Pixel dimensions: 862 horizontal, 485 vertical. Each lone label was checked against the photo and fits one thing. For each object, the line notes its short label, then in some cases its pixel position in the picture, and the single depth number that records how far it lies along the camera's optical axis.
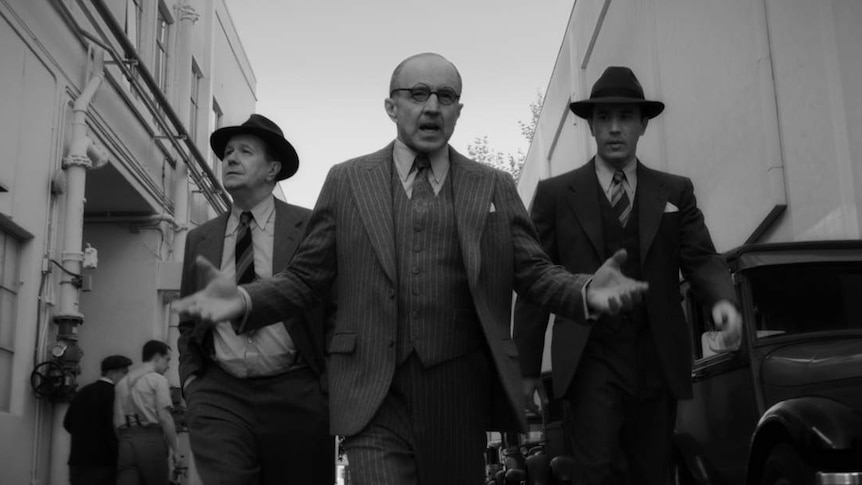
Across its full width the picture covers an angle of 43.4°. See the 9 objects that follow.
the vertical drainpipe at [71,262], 11.67
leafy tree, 51.25
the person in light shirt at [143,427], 10.02
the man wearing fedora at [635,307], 4.57
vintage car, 5.62
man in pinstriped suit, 3.68
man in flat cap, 10.29
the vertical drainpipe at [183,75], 18.53
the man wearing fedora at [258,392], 4.86
